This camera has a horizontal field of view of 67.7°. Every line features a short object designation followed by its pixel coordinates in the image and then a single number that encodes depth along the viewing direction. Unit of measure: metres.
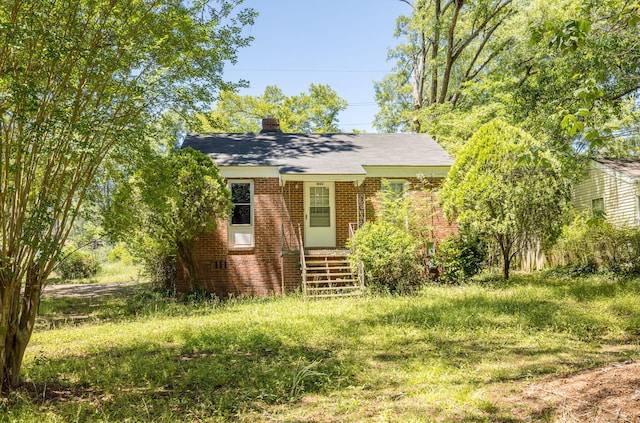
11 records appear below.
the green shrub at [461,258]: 14.05
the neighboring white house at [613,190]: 19.17
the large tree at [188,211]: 12.96
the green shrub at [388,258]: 12.46
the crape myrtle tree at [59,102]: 4.95
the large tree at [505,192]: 12.77
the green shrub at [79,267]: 22.86
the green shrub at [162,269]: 15.05
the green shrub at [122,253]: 16.15
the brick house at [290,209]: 14.78
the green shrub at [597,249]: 14.52
